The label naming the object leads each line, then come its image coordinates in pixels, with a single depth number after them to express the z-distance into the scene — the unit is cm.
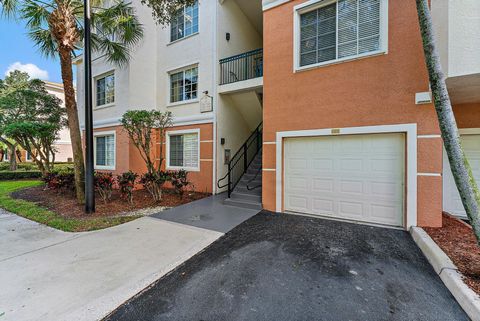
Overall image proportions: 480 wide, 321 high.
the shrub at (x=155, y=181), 741
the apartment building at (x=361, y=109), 444
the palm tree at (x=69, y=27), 617
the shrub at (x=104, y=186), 723
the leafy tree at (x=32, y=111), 1122
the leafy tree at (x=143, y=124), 718
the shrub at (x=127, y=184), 716
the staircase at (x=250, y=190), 674
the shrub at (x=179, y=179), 766
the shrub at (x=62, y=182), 849
